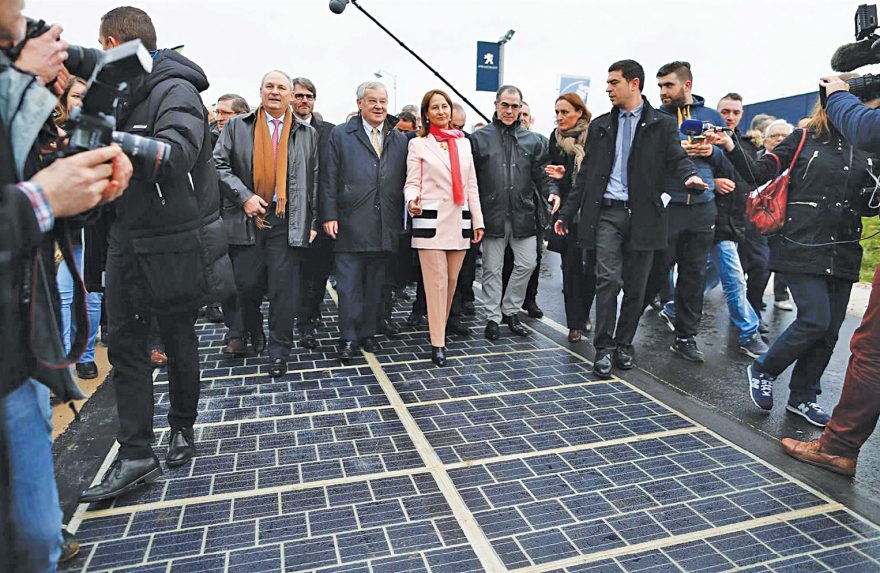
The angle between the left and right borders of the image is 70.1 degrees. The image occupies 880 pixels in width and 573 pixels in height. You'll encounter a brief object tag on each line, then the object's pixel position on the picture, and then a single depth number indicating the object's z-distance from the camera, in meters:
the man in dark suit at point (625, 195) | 5.06
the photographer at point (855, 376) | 3.17
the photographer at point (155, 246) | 2.99
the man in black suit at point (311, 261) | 5.84
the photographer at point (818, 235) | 3.93
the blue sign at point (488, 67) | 13.35
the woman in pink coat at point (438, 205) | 5.41
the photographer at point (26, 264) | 1.51
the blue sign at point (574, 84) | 13.79
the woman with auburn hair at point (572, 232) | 6.20
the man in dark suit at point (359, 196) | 5.46
